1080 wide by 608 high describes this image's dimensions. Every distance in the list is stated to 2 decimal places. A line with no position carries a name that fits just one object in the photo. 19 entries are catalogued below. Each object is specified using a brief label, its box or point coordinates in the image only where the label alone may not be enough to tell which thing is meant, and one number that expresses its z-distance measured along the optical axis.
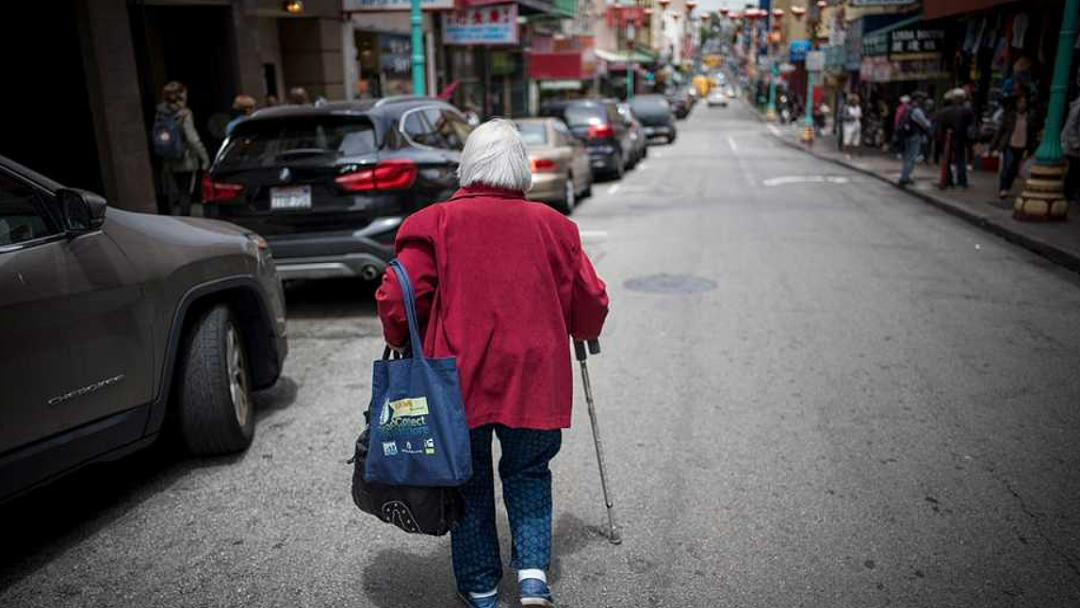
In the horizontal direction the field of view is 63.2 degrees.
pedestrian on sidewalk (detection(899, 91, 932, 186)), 16.77
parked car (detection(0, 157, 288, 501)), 3.42
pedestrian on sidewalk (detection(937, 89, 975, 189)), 15.65
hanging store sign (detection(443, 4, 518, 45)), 22.61
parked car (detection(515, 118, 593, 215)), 13.53
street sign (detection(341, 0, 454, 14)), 17.69
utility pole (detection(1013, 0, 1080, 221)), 11.30
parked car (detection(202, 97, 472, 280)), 7.11
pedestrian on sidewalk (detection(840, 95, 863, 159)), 26.62
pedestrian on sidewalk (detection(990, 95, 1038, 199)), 14.07
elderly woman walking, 2.87
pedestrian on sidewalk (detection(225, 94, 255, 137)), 11.92
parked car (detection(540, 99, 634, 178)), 19.69
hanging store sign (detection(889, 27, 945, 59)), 22.72
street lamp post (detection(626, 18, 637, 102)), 63.57
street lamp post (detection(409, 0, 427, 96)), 15.02
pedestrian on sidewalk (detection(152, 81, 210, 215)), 10.77
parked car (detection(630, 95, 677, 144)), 34.94
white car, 87.50
